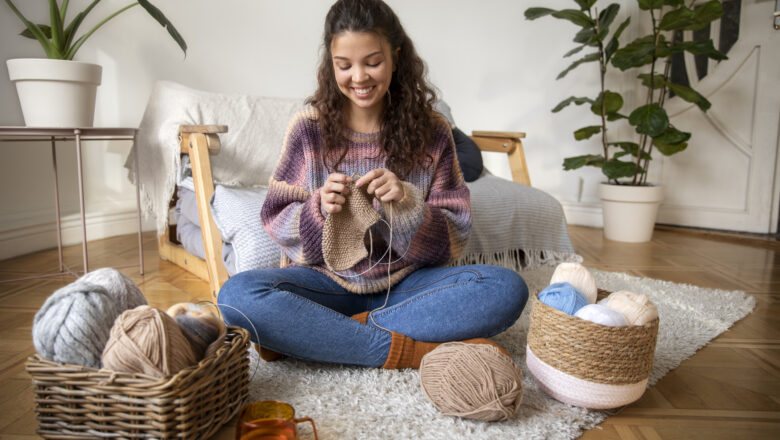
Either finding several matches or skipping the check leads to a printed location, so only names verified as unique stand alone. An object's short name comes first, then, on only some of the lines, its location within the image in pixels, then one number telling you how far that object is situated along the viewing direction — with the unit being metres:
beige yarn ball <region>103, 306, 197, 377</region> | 0.73
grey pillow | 1.30
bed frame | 1.41
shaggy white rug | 0.85
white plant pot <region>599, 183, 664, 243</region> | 2.40
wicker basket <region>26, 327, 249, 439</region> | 0.71
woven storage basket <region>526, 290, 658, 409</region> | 0.86
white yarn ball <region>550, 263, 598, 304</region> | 1.00
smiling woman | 1.01
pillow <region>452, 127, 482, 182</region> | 1.97
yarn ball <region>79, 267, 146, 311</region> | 0.84
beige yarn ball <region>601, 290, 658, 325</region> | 0.89
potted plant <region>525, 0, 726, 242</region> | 2.19
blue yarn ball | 0.93
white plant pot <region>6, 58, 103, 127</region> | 1.59
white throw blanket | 1.77
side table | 1.48
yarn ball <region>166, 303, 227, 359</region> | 0.83
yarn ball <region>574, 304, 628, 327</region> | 0.87
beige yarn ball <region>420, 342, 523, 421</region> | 0.84
